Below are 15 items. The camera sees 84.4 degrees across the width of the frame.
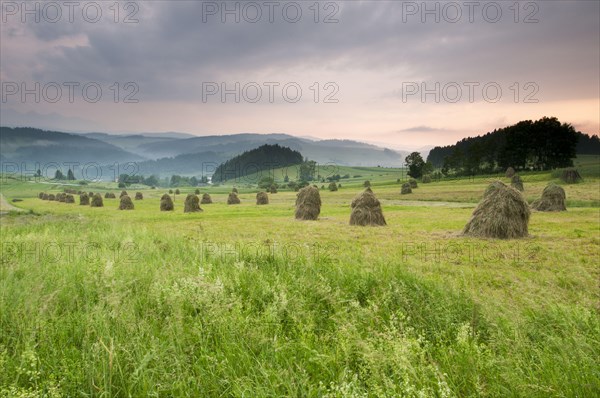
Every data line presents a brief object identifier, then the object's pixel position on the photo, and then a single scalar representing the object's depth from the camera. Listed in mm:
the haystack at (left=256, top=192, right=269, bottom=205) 49750
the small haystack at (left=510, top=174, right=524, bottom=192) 45959
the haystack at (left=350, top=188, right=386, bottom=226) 21203
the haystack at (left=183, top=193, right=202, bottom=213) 37300
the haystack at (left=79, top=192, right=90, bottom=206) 59281
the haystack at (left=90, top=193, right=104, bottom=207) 52619
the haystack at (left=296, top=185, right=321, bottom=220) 26375
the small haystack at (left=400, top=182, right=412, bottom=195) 60188
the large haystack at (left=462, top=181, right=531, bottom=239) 15195
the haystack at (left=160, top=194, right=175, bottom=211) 41438
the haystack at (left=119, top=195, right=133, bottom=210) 46625
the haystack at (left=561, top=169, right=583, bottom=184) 55488
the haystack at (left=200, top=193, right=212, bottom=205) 58475
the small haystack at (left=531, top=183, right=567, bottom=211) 26556
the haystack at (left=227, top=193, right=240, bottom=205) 55062
